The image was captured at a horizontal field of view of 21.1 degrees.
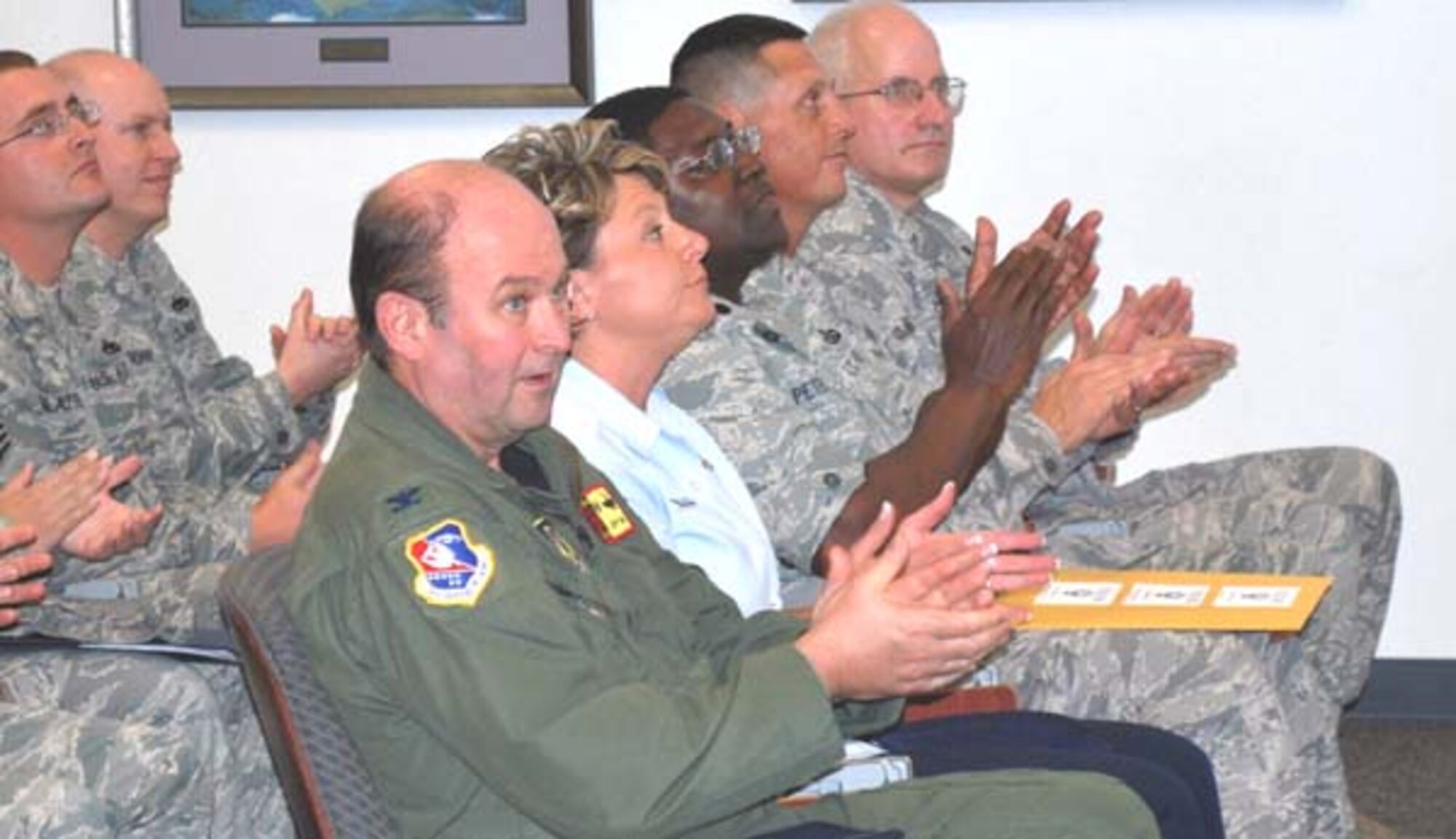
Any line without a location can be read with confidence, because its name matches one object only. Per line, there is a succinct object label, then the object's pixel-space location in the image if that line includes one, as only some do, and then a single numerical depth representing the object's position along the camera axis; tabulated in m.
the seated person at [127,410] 5.10
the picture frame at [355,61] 7.51
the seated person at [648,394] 4.39
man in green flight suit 3.24
